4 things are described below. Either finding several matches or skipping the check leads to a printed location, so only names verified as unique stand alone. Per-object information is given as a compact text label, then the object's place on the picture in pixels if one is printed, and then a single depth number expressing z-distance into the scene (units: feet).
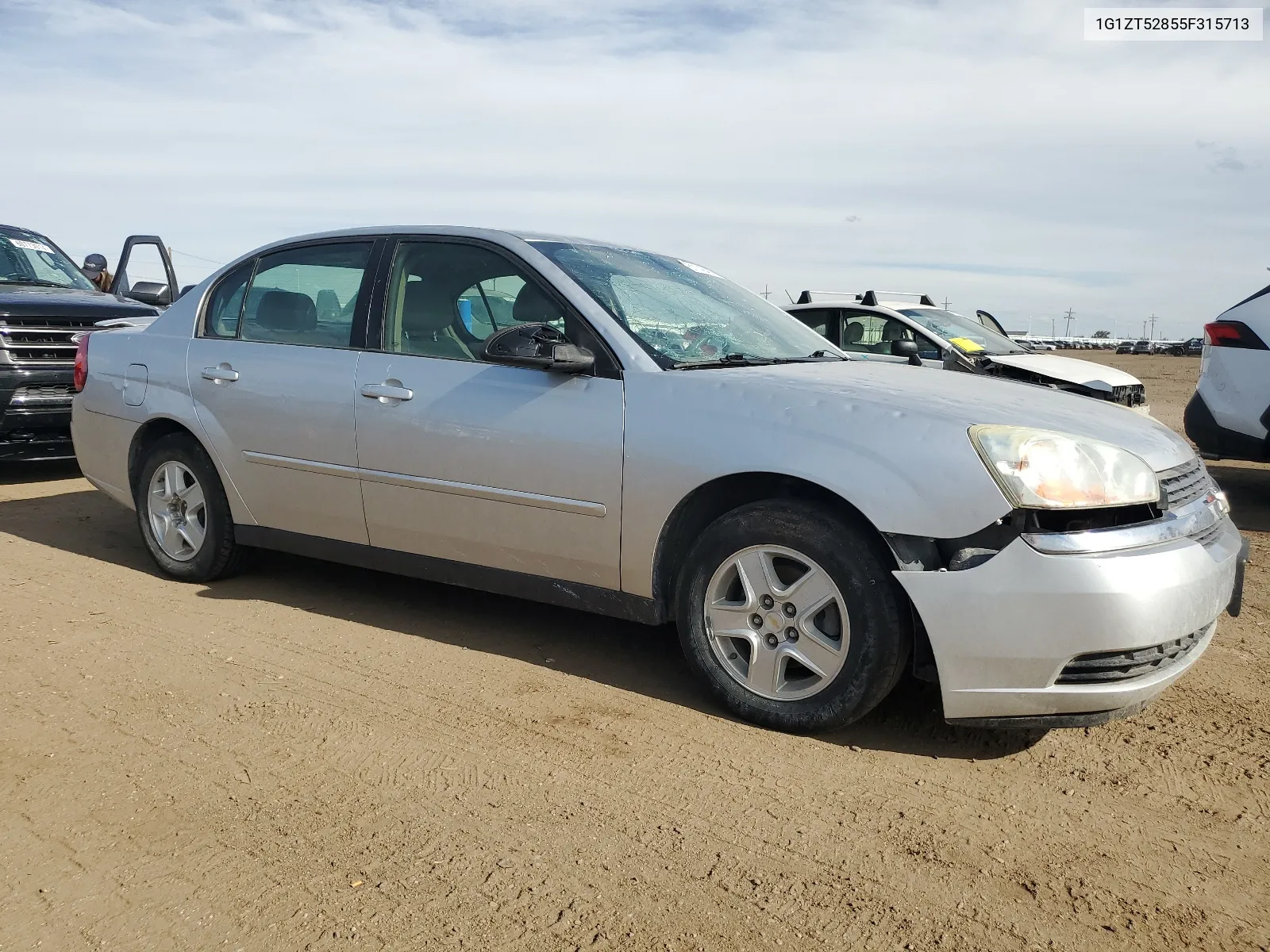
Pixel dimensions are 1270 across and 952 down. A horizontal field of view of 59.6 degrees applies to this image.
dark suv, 26.89
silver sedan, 10.72
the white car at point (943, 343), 31.86
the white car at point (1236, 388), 24.95
